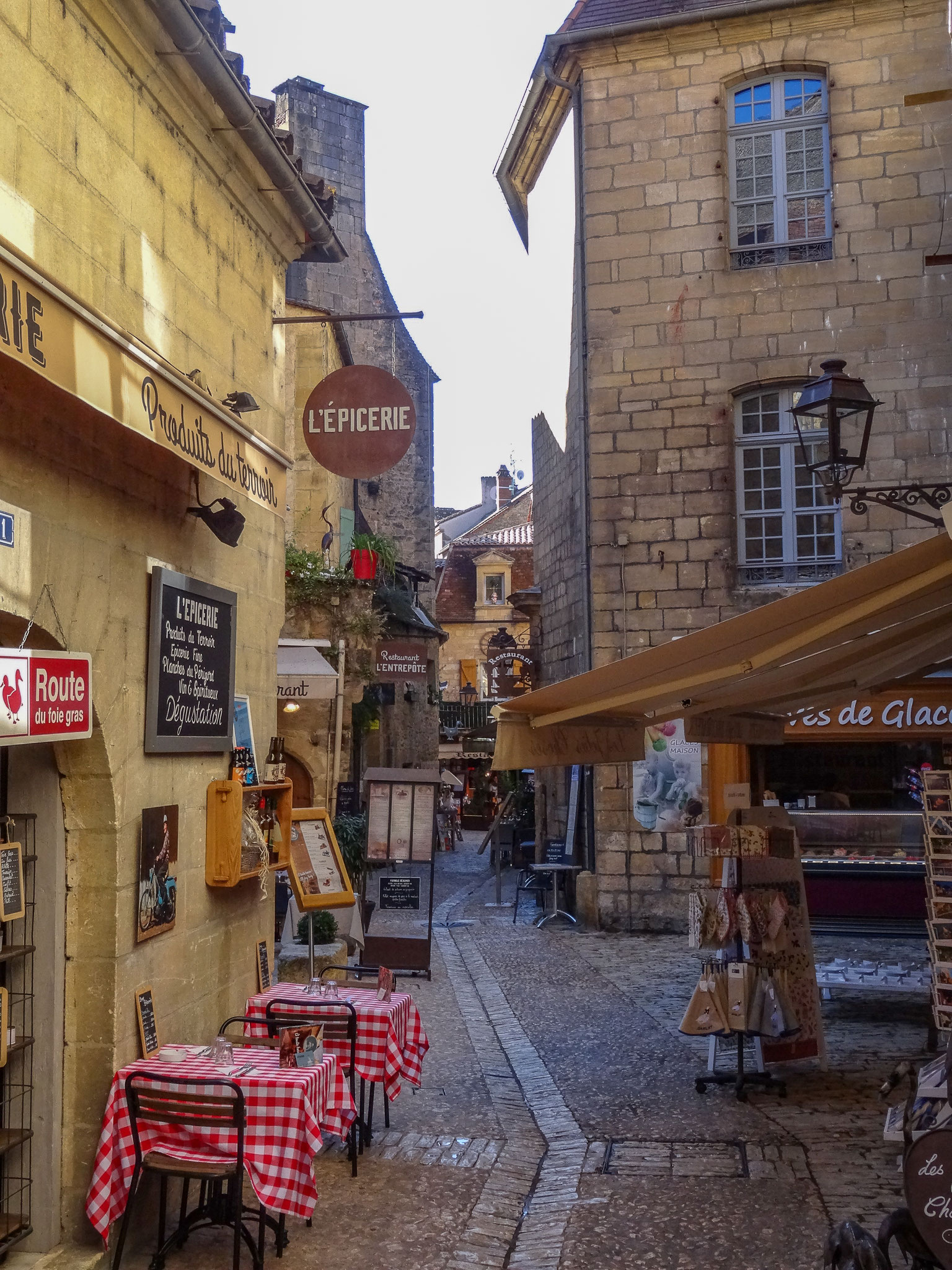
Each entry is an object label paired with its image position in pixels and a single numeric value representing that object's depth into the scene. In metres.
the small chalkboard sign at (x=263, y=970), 6.32
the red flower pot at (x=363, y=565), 14.19
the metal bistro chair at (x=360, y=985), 6.08
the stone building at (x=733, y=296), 12.79
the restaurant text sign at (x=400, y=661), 15.33
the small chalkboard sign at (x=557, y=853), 14.41
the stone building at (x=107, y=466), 3.89
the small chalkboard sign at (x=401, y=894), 11.19
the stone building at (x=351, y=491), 14.13
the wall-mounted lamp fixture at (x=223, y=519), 5.33
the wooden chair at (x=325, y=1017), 5.61
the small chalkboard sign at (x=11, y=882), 3.91
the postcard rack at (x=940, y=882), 6.88
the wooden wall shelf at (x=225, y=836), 5.52
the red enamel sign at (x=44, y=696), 3.59
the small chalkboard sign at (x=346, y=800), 14.55
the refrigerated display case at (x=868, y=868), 11.95
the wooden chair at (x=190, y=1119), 4.24
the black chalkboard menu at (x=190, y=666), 4.98
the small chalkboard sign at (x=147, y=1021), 4.74
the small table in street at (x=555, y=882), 13.84
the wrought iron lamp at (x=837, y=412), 7.20
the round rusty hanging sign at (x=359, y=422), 6.98
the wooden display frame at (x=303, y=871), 6.68
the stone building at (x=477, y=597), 40.97
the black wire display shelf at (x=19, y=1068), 4.29
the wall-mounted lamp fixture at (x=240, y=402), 5.75
